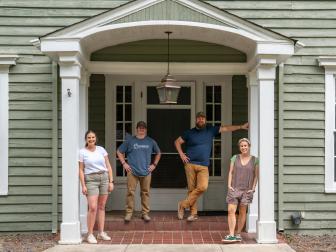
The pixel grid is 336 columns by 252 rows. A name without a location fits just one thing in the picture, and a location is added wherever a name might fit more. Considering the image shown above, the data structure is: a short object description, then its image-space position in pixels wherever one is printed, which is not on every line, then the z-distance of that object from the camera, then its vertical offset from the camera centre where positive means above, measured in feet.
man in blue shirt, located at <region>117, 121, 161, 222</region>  25.13 -2.08
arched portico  22.22 +2.46
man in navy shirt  25.36 -1.83
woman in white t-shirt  22.30 -2.43
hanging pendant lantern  24.02 +1.36
